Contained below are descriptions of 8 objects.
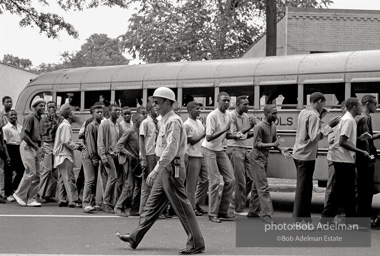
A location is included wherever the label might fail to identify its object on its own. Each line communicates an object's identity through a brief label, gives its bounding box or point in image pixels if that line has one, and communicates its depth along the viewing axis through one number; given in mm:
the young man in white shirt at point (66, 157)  12633
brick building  23805
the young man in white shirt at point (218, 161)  10852
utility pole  22641
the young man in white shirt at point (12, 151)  13430
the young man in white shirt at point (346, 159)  9812
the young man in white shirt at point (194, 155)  11211
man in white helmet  8016
